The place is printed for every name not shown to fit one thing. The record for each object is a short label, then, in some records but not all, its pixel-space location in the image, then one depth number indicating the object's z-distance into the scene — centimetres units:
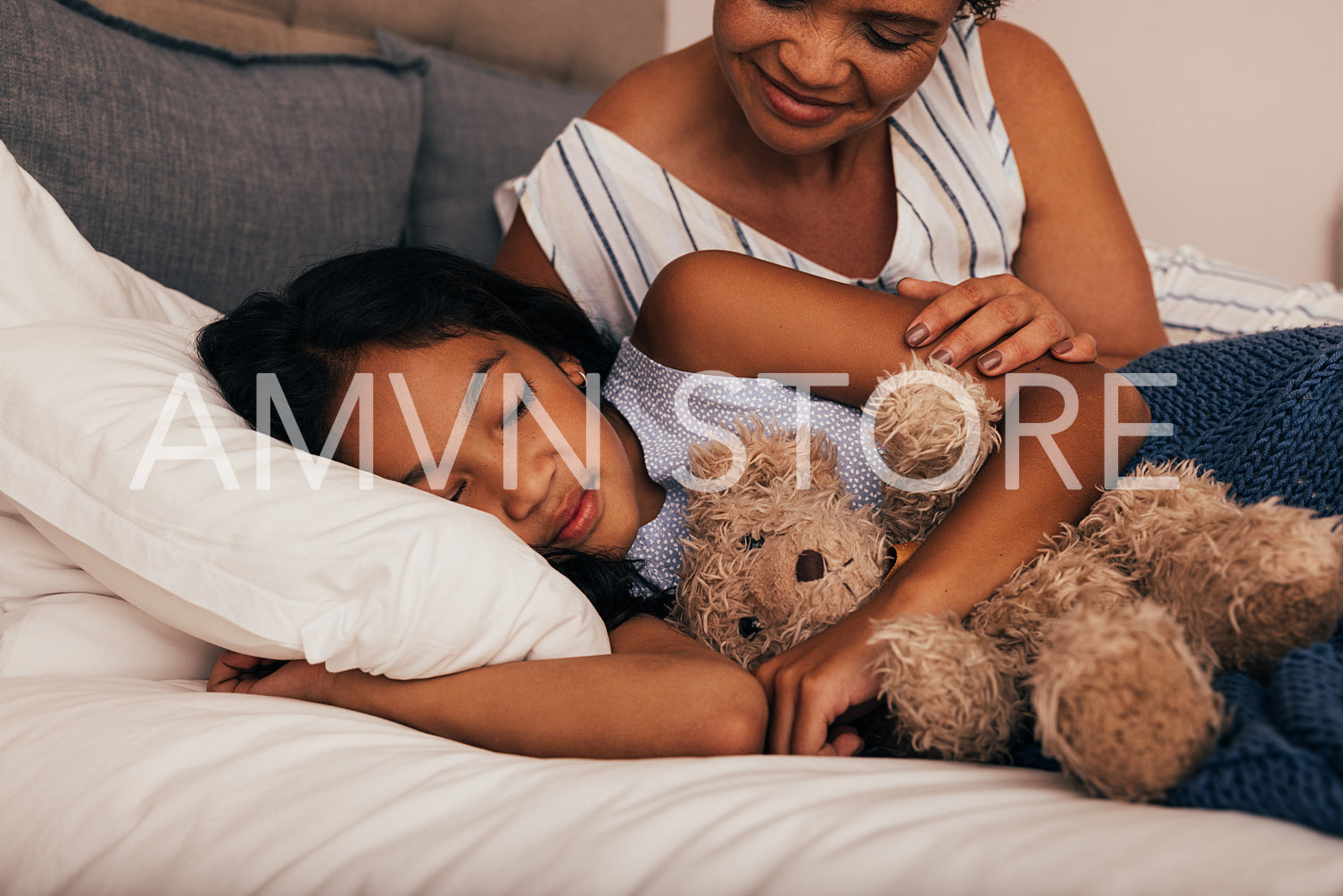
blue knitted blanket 45
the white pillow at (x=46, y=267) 87
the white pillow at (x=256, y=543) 65
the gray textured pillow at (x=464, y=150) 153
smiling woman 123
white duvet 43
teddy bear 48
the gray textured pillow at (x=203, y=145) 100
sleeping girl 67
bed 47
